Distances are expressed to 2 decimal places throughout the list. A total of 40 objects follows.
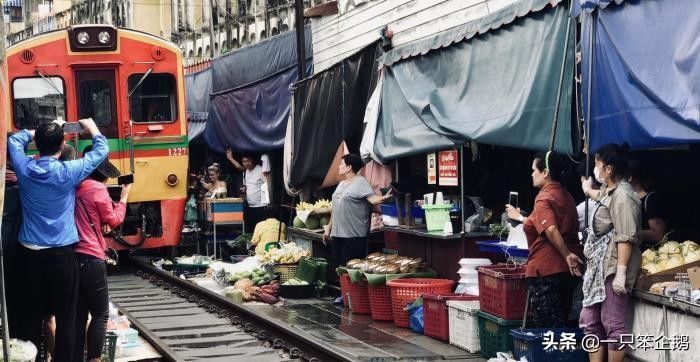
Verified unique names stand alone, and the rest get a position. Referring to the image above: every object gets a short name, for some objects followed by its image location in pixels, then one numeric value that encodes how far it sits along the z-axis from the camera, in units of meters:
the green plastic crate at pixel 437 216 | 11.30
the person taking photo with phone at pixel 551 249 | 8.39
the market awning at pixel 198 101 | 22.95
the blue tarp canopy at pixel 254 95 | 18.23
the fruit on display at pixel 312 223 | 15.58
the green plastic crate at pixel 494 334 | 8.89
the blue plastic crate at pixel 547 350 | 8.01
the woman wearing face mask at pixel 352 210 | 12.92
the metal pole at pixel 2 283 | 4.71
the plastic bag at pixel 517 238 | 9.69
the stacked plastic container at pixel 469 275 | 10.45
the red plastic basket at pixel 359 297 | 12.26
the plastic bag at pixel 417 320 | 10.80
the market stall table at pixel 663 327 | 7.02
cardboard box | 7.07
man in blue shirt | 7.28
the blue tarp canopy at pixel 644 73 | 6.72
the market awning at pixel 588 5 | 7.74
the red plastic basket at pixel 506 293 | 8.93
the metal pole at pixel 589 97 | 7.92
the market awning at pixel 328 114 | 13.98
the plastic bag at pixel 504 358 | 8.14
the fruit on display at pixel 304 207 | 15.81
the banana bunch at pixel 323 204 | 15.52
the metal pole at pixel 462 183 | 11.12
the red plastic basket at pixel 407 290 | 10.87
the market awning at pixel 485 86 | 8.77
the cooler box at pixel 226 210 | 18.88
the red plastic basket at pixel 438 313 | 10.20
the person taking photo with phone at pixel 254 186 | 19.89
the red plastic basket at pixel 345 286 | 12.58
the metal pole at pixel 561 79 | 8.46
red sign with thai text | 11.45
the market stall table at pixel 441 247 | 11.09
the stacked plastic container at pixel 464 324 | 9.55
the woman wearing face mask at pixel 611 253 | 7.47
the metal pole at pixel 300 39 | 16.98
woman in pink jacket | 7.61
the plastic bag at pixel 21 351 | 6.00
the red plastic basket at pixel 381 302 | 11.70
